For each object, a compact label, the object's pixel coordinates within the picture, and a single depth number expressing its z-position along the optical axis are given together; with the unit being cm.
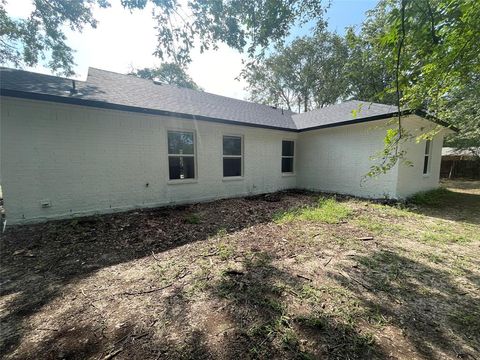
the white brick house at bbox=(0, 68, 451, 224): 481
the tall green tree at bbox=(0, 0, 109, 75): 852
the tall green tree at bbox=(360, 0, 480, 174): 245
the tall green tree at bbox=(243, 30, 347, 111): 1988
